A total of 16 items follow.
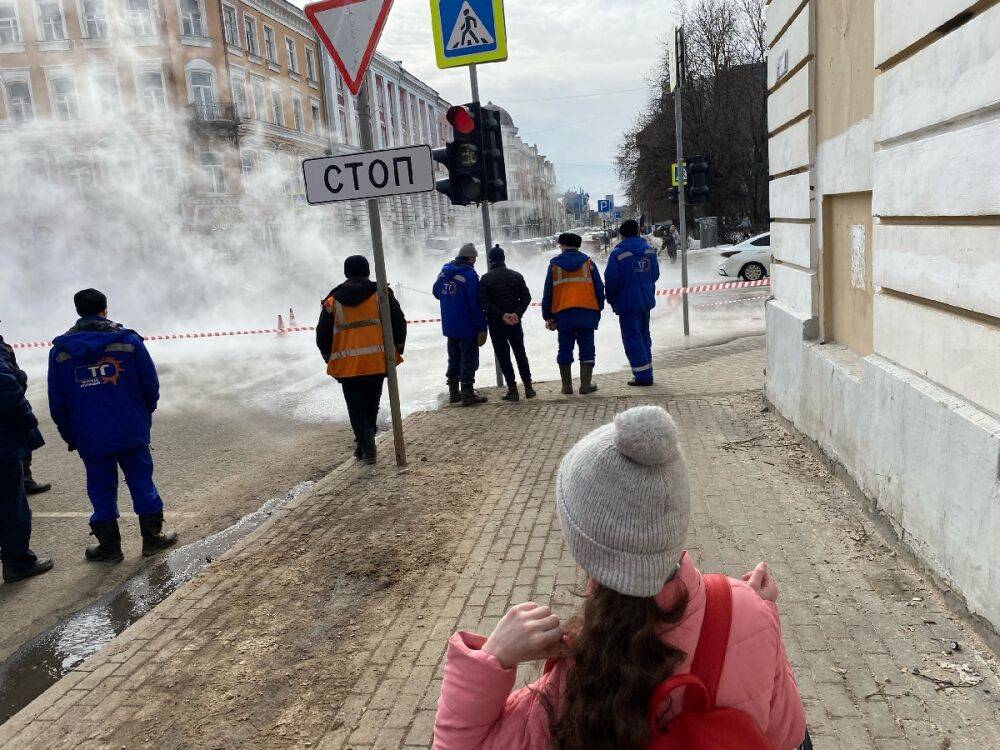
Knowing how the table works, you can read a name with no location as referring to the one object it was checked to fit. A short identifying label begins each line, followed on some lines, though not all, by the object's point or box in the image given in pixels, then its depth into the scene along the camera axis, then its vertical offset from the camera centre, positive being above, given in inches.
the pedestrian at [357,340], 276.1 -32.1
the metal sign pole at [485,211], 363.6 +10.9
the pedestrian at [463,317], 371.2 -36.9
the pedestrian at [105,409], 215.9 -37.8
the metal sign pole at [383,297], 252.8 -17.2
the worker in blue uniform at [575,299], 366.6 -32.3
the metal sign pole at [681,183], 456.1 +22.2
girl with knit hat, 49.7 -26.3
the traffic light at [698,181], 584.7 +26.0
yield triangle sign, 237.6 +63.8
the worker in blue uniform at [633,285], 362.3 -28.0
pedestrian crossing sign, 338.6 +86.3
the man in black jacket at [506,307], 369.4 -33.4
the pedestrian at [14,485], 211.8 -55.0
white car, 946.7 -55.3
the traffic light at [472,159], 349.1 +33.5
